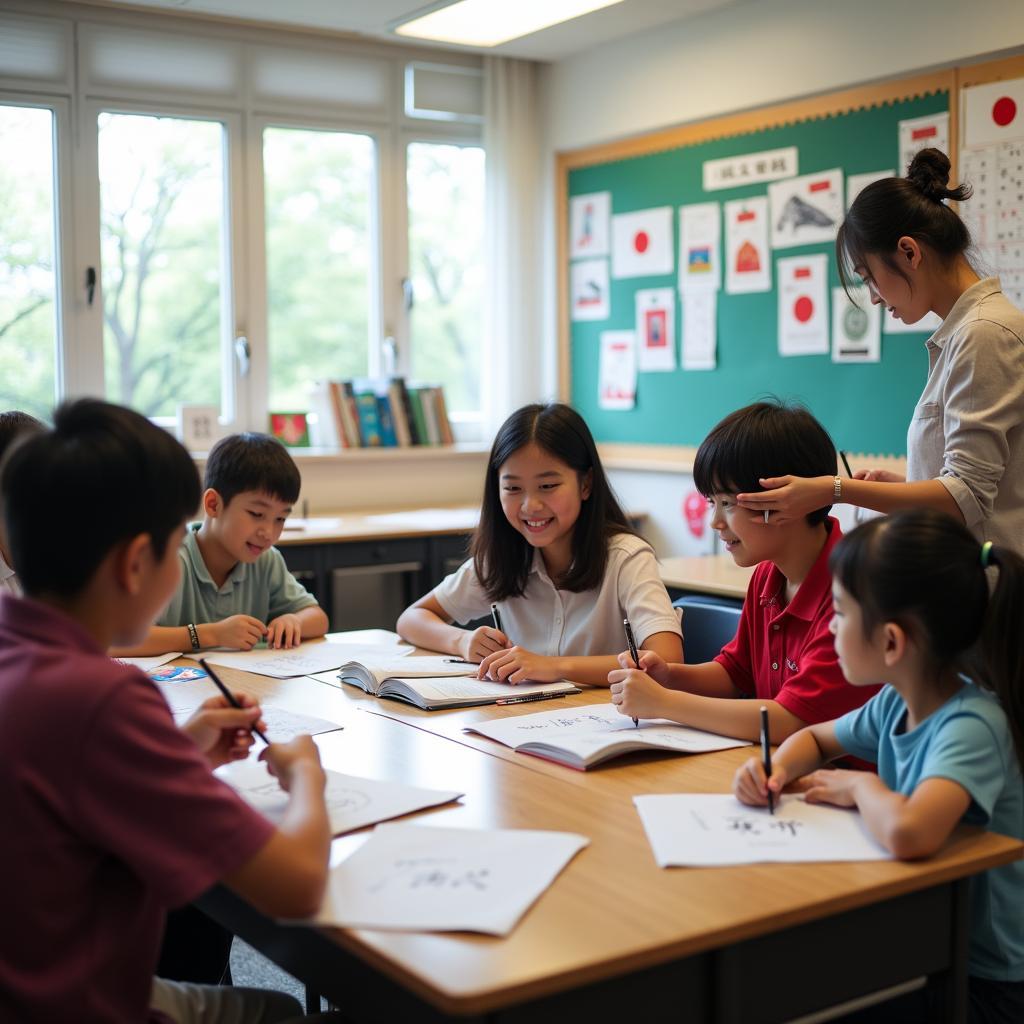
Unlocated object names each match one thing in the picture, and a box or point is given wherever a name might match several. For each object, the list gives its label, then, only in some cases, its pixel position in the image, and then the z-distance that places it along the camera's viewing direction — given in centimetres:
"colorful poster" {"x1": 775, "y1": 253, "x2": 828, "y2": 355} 429
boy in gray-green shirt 263
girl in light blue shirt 138
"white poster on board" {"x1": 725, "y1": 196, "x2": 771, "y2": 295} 448
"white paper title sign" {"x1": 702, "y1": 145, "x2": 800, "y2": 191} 436
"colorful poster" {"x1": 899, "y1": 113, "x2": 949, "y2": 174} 384
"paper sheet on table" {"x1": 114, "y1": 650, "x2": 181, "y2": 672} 237
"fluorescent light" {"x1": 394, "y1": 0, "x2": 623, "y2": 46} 407
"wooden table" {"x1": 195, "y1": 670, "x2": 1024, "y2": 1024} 105
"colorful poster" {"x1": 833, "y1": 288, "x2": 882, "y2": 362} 410
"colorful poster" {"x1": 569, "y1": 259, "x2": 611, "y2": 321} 524
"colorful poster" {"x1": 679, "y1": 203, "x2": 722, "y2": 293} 468
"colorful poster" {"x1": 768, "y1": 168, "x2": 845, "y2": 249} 421
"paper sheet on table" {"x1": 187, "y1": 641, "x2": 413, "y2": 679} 236
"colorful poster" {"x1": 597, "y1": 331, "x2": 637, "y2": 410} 513
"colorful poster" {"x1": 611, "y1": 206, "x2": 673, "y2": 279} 491
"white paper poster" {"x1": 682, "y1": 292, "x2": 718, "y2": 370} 473
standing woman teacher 214
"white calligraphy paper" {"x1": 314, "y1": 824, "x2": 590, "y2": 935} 113
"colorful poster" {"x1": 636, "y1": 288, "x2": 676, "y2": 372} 492
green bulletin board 405
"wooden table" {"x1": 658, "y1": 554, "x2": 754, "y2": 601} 327
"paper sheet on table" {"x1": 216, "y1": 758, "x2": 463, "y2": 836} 142
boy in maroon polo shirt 109
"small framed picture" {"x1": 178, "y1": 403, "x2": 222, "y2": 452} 469
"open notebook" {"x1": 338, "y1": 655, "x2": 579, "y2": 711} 205
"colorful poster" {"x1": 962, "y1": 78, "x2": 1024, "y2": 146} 360
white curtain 537
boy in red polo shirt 178
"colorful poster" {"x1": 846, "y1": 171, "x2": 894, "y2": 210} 408
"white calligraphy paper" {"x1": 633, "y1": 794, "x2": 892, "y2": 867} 129
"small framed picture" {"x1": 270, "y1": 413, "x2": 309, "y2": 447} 502
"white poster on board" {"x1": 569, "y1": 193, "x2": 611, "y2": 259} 520
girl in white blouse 238
